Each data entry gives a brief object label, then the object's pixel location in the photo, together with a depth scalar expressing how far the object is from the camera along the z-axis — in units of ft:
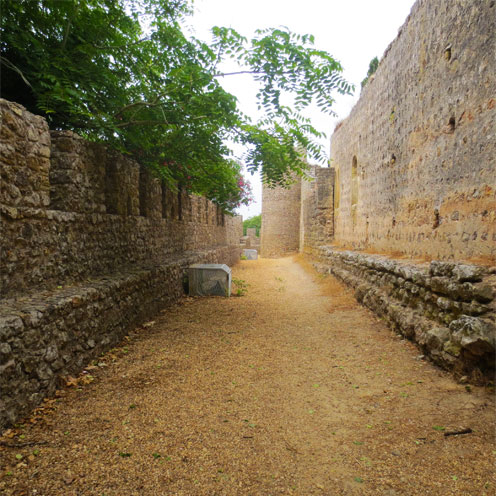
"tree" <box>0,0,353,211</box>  12.68
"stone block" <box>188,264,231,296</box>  22.43
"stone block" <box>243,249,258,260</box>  60.13
